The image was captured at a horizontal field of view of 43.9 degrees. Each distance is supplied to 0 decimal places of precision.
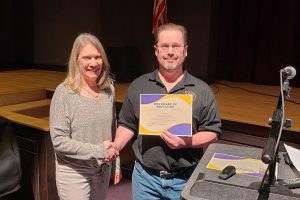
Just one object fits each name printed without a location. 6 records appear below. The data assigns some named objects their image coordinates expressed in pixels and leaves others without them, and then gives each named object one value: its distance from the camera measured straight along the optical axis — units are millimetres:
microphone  1030
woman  1735
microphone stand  892
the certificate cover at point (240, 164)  1220
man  1538
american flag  4031
